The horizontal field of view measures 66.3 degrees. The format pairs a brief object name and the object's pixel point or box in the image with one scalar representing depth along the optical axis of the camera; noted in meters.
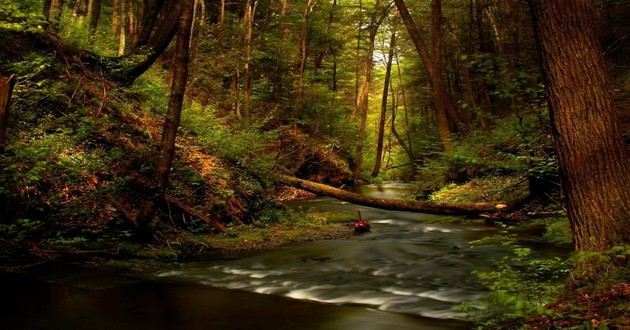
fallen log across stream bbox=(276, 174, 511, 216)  10.74
